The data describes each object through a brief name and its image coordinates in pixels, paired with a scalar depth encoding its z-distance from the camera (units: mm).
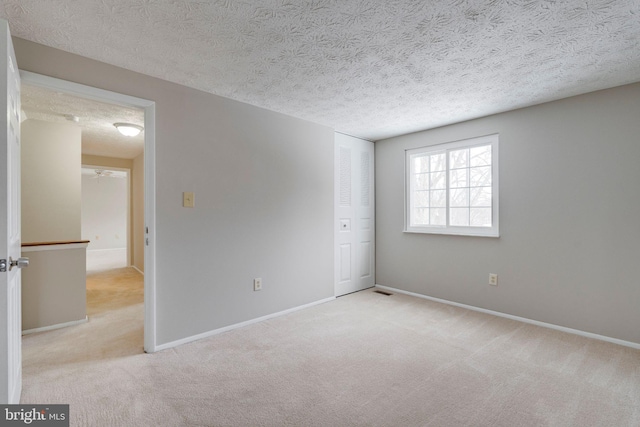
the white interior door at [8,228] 1436
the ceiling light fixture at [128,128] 3778
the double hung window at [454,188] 3555
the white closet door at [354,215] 4191
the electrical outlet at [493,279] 3445
